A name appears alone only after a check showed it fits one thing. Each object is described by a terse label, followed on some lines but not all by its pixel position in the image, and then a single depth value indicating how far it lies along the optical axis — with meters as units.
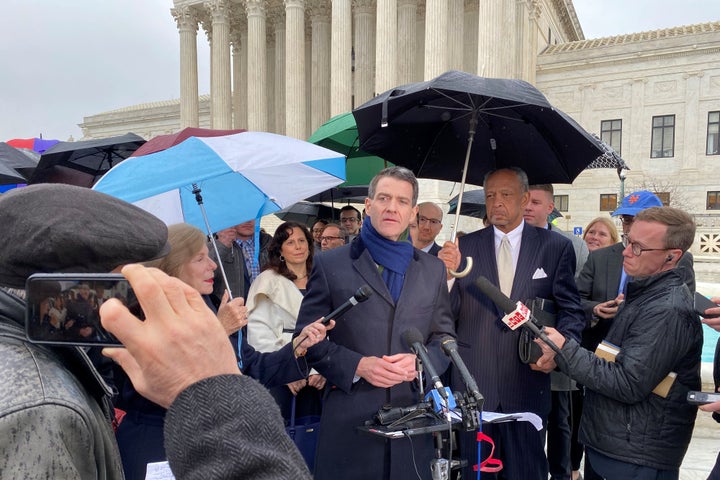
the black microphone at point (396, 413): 2.12
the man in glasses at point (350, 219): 7.86
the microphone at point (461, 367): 1.79
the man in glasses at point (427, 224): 5.46
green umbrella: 5.37
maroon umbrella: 3.87
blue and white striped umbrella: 3.26
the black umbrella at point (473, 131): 3.25
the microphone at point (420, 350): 1.87
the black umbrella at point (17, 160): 6.86
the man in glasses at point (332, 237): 5.79
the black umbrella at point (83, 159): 6.46
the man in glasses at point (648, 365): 2.54
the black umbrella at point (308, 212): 10.11
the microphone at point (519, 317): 2.25
